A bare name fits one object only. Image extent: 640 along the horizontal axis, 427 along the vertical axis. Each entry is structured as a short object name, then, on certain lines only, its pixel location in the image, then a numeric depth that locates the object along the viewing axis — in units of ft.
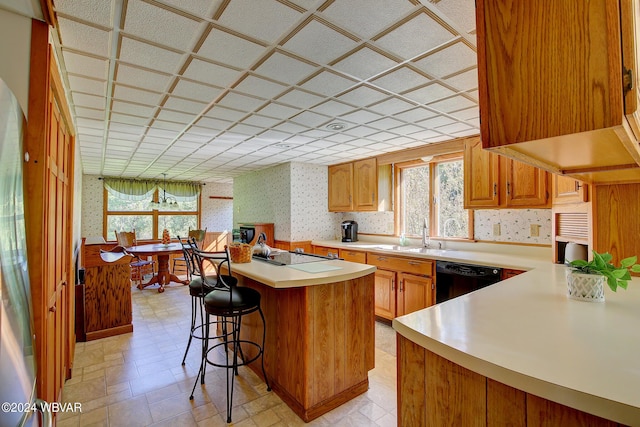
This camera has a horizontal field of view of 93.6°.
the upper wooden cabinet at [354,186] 14.39
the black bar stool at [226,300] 6.64
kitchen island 6.44
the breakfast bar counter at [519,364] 2.23
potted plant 4.23
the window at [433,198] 12.48
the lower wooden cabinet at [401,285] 10.57
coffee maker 15.88
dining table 16.22
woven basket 8.13
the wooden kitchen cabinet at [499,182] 9.09
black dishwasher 9.06
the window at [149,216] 21.66
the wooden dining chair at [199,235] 20.21
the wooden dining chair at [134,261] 18.66
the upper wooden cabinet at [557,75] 2.11
